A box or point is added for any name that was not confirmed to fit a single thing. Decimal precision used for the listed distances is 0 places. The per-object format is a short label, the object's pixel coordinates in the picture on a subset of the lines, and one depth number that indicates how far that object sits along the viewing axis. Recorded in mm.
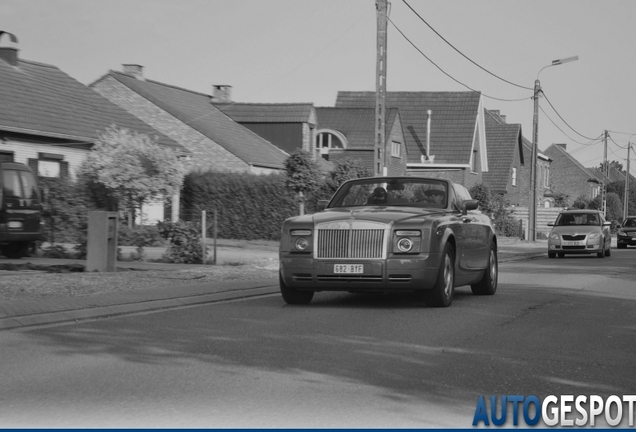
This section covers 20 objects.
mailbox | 16672
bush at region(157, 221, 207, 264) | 20000
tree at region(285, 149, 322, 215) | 27281
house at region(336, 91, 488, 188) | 57153
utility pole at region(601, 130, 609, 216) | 63000
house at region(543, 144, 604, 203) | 104188
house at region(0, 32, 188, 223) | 27938
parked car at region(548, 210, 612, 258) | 30703
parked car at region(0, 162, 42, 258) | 20781
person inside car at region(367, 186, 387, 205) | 13219
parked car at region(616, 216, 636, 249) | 43750
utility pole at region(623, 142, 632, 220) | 77250
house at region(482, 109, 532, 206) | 67250
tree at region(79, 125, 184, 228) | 25188
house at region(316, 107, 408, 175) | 49875
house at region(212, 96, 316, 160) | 44219
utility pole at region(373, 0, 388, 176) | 23188
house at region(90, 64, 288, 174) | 39688
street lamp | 41031
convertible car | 11617
